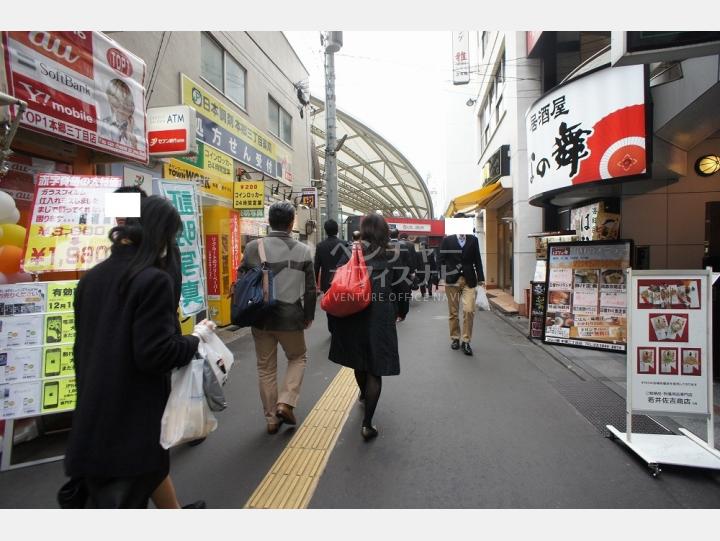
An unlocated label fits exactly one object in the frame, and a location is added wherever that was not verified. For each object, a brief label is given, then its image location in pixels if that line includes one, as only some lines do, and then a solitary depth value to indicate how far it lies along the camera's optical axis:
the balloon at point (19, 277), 3.15
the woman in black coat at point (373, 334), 3.08
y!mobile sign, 3.60
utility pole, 11.57
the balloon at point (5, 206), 2.91
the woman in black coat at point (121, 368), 1.51
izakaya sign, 4.91
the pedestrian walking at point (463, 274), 5.67
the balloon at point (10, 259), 3.11
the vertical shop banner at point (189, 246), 4.35
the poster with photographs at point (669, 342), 2.83
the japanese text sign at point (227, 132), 7.22
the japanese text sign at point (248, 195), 7.94
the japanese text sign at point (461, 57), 12.41
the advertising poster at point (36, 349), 2.87
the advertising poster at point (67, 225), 3.14
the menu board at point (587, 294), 5.34
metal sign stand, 2.62
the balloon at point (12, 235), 3.15
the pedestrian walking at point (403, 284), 3.38
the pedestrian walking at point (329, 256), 5.67
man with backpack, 3.17
